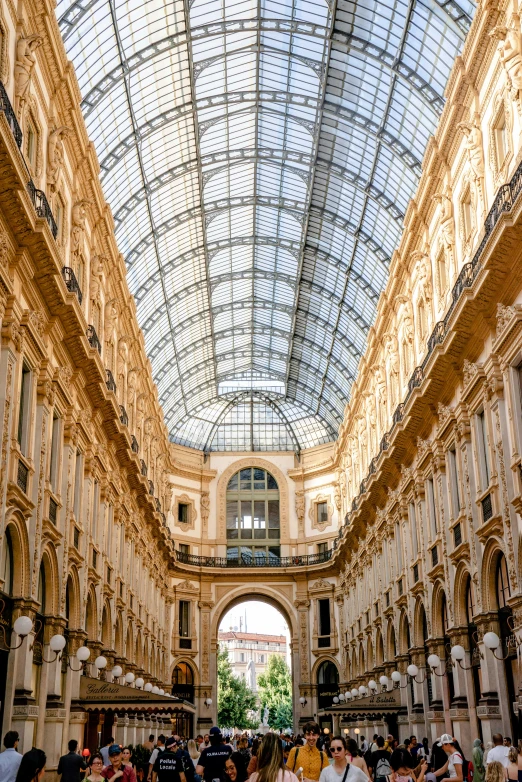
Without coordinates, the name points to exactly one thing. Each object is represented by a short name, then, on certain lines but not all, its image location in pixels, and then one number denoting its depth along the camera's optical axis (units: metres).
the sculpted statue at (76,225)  26.14
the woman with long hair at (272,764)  7.19
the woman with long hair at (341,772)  8.12
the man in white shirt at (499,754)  14.78
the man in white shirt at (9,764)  9.27
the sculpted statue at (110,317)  32.19
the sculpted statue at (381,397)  38.69
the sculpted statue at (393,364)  35.47
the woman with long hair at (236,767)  10.30
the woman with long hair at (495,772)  9.09
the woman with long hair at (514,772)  11.06
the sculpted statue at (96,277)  29.12
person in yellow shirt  9.89
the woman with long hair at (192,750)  17.23
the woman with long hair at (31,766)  7.33
